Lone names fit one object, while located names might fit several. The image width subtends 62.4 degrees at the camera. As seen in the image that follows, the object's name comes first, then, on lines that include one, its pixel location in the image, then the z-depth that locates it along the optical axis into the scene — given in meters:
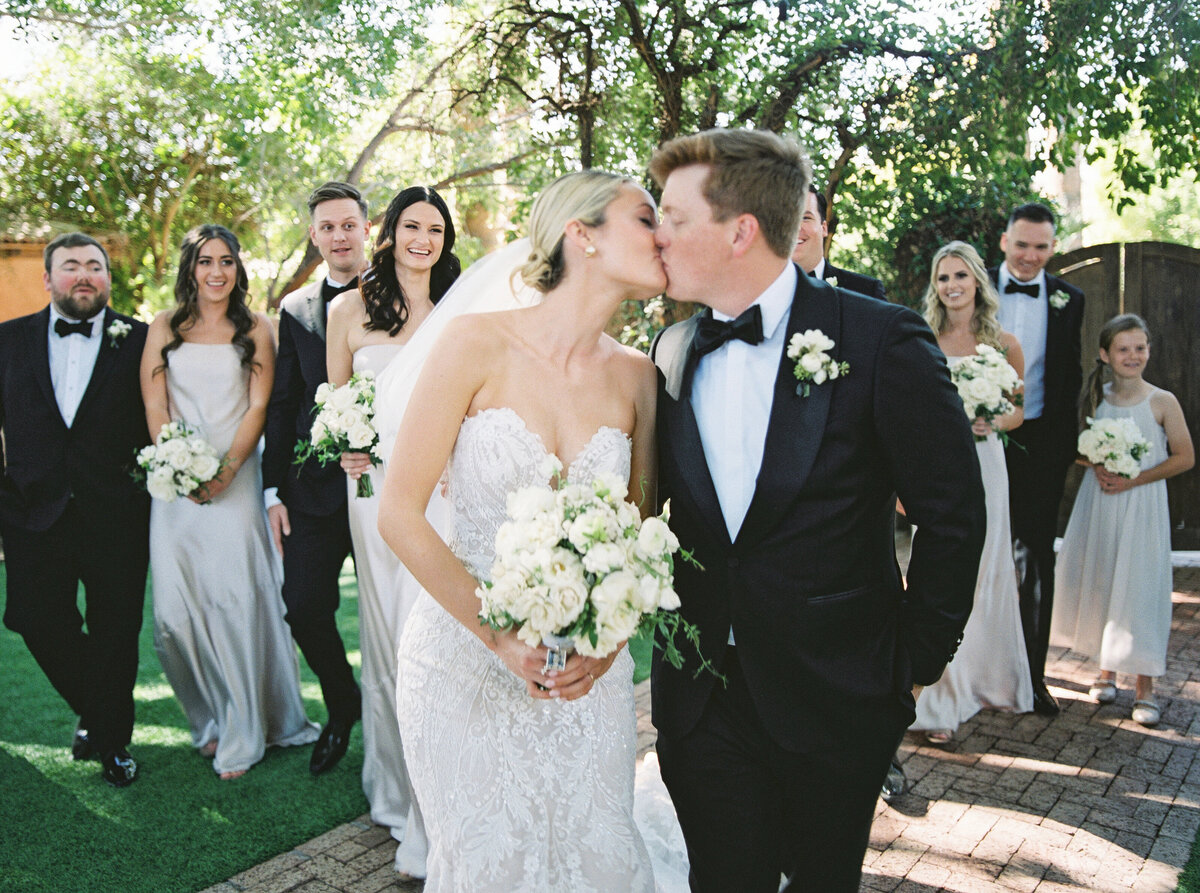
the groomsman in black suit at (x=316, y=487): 4.93
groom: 2.45
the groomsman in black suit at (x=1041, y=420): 5.97
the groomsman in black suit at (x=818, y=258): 4.24
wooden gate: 9.84
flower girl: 5.75
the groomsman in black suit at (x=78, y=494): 5.12
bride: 2.73
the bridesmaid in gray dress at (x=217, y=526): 5.28
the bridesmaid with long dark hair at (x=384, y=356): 4.46
